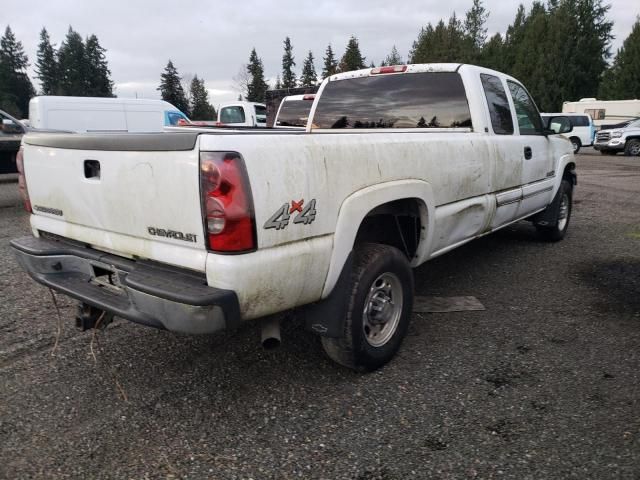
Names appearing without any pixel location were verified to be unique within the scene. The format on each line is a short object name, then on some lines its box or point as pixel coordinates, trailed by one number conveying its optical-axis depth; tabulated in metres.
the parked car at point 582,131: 24.59
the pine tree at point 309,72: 83.39
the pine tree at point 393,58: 86.68
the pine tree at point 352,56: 71.31
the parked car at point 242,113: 17.98
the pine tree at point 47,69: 91.50
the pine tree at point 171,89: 77.88
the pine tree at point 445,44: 56.41
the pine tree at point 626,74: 42.25
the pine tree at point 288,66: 83.56
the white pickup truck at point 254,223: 2.06
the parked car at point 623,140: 21.55
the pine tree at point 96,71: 89.31
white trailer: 29.42
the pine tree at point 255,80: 73.44
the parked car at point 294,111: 11.66
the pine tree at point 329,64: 74.84
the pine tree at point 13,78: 77.98
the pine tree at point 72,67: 87.94
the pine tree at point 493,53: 54.94
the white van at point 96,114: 12.19
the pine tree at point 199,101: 78.49
